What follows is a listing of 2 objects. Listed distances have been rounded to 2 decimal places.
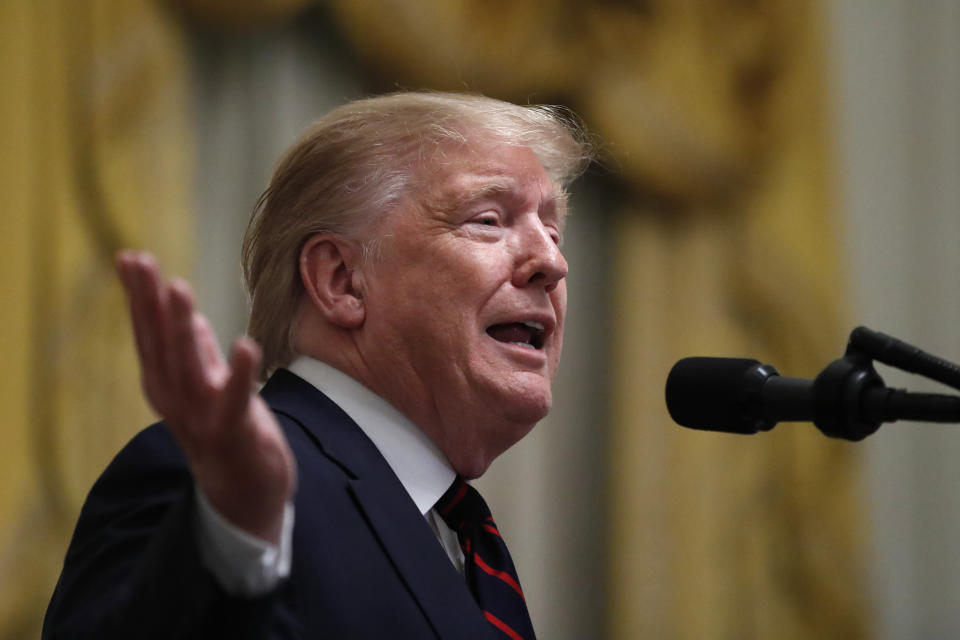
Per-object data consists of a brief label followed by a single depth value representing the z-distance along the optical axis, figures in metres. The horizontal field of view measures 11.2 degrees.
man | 3.24
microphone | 3.16
